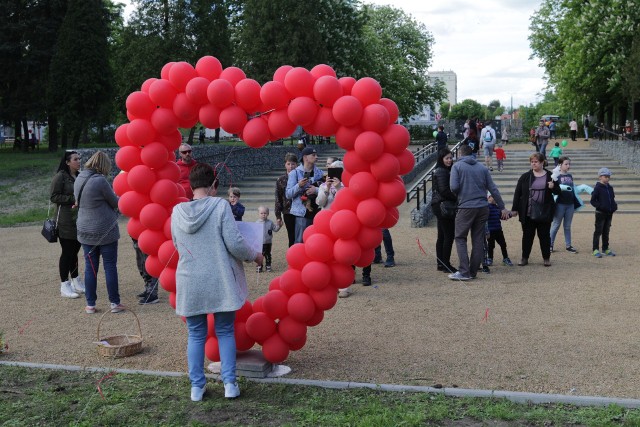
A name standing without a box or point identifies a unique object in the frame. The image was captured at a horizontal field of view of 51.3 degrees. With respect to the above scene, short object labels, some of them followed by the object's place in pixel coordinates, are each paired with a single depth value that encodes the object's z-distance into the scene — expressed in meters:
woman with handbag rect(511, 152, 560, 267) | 10.16
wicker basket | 6.19
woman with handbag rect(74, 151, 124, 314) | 7.77
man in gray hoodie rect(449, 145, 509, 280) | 9.32
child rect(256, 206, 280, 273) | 9.80
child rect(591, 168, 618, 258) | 11.27
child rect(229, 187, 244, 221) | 9.52
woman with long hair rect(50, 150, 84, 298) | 8.55
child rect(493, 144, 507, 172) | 24.11
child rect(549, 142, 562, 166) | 23.72
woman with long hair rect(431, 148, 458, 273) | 9.78
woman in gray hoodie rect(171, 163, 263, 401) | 5.05
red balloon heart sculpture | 5.57
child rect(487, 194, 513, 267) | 10.54
